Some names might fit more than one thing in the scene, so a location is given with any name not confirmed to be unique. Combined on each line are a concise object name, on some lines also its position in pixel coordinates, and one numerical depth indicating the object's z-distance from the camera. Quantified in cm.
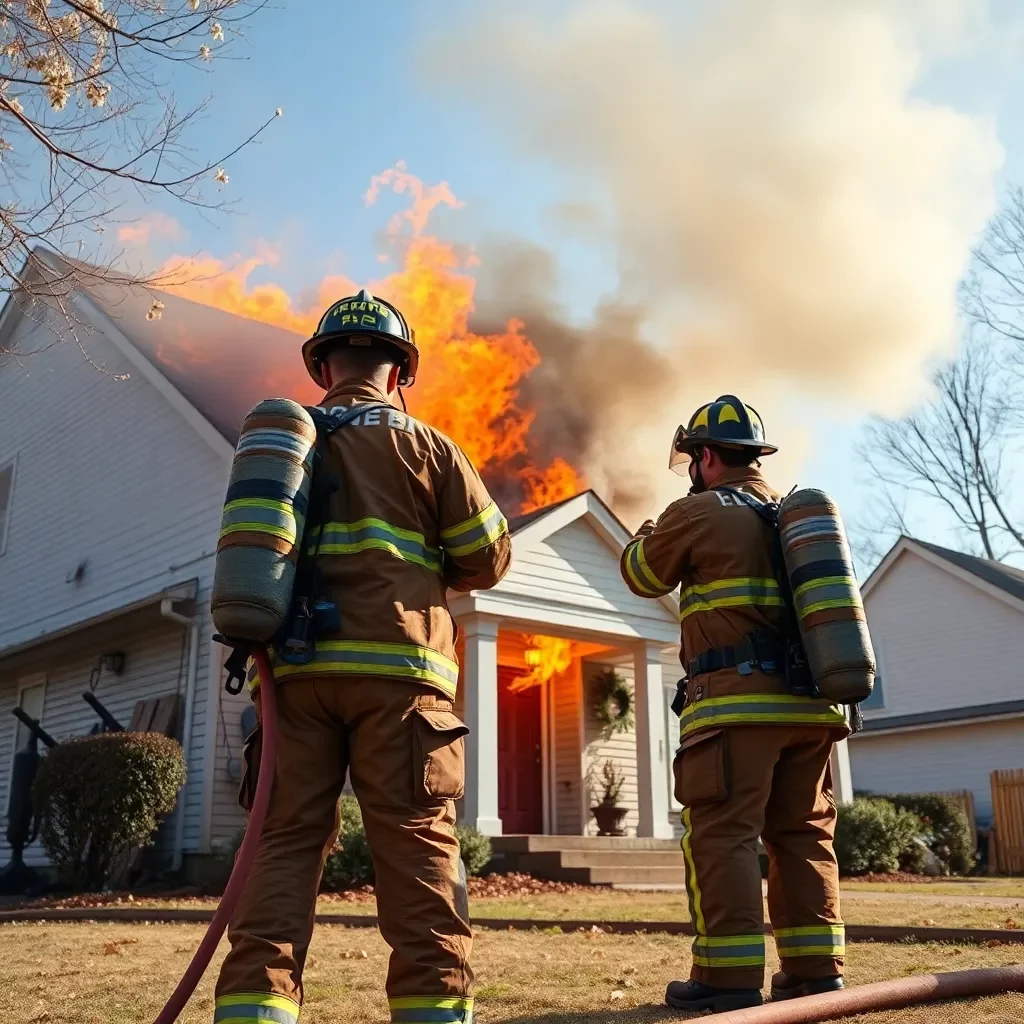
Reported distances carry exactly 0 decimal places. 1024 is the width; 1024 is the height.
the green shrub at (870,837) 1424
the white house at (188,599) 1256
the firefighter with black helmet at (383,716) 259
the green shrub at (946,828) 1691
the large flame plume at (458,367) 1614
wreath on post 1569
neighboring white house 2152
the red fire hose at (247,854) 250
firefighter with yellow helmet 346
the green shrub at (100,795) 1080
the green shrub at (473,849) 1069
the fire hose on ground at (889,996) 291
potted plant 1474
